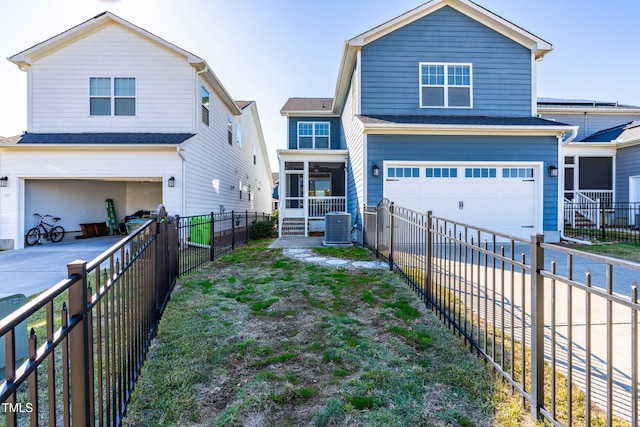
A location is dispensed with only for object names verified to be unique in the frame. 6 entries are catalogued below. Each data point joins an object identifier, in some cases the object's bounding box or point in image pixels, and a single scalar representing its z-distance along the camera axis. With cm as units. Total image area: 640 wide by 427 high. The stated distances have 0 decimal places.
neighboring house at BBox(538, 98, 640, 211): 1324
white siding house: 950
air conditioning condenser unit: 915
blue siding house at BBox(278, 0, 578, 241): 943
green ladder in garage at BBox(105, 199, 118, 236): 1343
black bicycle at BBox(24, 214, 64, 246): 1026
